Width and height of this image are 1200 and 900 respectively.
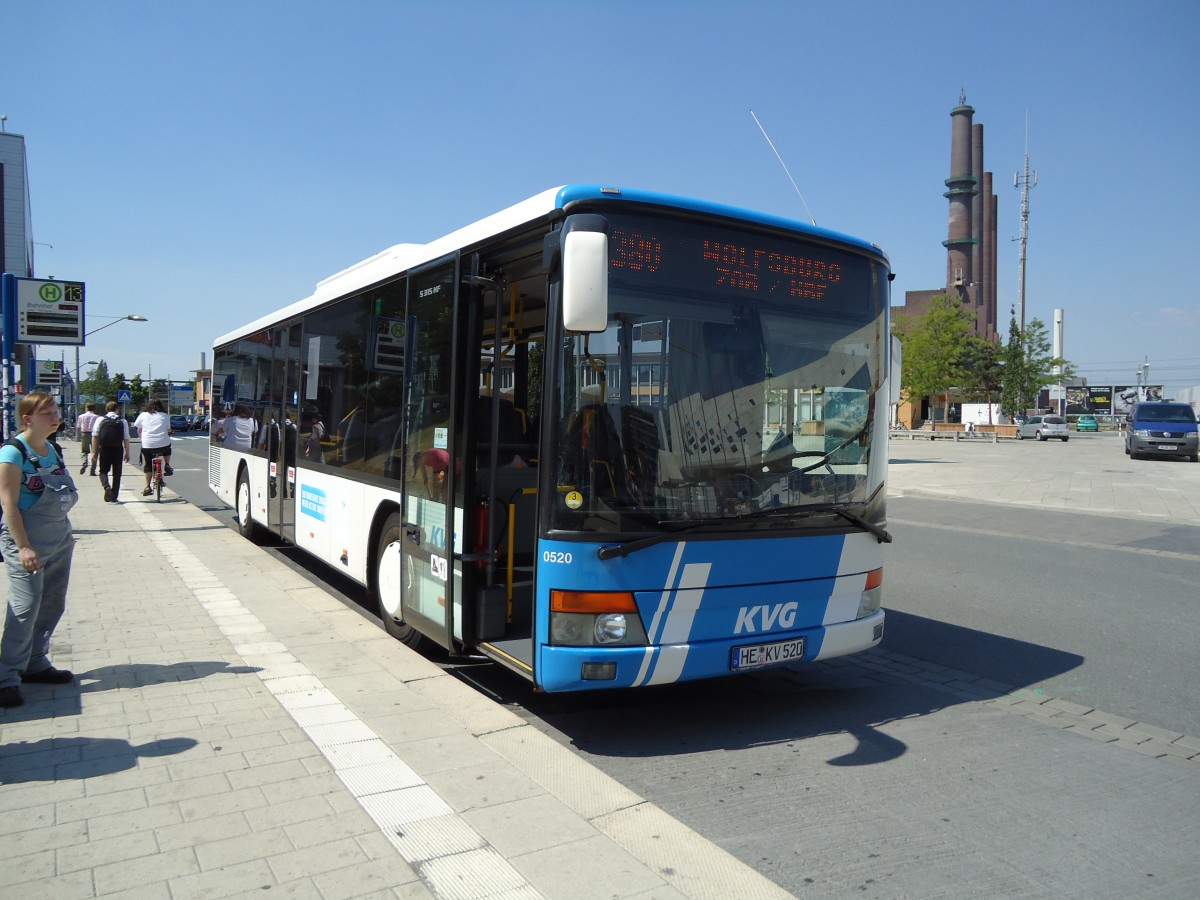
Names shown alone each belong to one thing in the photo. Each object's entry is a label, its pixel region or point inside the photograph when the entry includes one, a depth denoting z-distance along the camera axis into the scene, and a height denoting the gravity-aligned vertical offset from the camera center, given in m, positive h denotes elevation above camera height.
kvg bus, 4.64 -0.13
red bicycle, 17.64 -1.16
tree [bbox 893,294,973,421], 53.50 +4.26
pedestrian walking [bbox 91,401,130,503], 16.80 -0.66
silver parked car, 54.28 -0.22
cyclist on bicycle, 17.36 -0.39
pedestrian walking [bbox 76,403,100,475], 25.59 -0.54
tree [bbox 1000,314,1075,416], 61.72 +4.11
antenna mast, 87.69 +22.37
